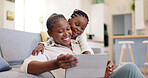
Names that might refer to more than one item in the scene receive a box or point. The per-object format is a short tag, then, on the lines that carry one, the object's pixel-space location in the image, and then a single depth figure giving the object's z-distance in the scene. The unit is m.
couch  1.87
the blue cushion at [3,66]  1.36
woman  0.73
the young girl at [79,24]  1.05
